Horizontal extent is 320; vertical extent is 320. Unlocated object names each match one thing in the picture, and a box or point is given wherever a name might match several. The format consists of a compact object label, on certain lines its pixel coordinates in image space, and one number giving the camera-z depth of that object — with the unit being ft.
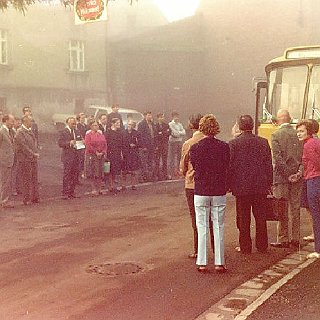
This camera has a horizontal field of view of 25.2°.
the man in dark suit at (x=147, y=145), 63.87
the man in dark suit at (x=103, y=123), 59.84
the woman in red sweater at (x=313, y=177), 30.45
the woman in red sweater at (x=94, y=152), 55.01
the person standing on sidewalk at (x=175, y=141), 69.26
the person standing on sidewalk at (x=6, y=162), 48.84
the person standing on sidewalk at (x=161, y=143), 66.74
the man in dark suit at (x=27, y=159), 50.31
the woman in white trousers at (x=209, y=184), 28.45
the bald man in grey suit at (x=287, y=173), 33.06
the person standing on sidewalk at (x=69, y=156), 53.57
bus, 50.08
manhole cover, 28.40
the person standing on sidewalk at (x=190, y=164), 29.91
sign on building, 61.67
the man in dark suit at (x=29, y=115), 53.42
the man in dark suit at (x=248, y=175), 31.12
